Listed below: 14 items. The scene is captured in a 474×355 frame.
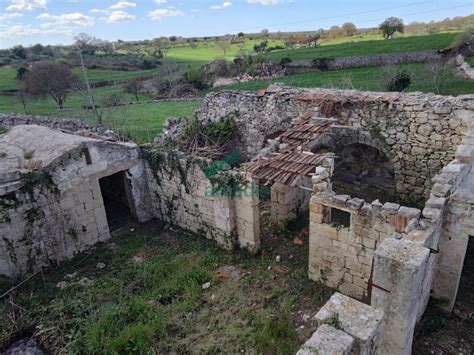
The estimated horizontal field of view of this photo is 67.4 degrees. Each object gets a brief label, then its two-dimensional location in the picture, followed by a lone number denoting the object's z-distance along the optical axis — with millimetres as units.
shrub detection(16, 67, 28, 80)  38394
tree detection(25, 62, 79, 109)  30047
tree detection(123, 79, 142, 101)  36197
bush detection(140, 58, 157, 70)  52906
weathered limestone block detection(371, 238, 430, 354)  4469
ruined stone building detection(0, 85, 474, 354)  4824
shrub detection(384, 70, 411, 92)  18234
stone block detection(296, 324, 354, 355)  3555
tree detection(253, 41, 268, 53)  54150
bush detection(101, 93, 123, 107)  26511
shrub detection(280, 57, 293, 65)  35844
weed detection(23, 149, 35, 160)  9399
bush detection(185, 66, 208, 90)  34750
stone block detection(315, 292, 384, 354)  3746
